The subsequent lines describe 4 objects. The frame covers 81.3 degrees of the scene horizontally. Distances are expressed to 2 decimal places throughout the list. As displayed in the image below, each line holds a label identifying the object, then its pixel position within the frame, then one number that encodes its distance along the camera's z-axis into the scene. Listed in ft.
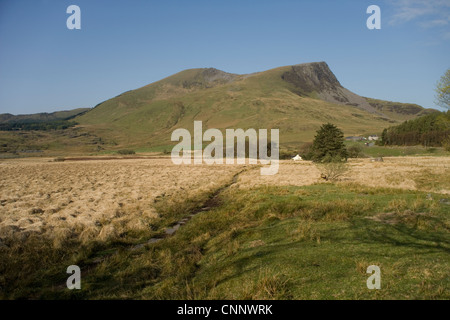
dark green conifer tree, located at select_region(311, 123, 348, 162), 223.71
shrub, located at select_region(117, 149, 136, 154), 577.84
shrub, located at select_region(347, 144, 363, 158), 354.54
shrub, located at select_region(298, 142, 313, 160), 357.37
